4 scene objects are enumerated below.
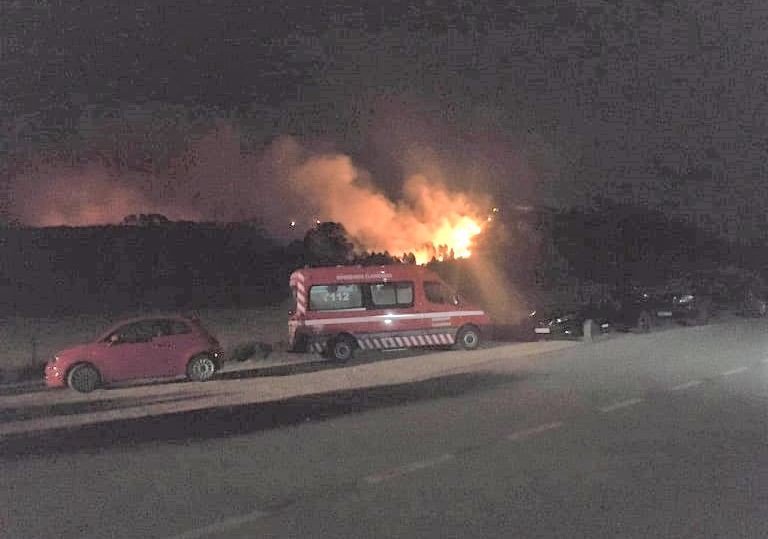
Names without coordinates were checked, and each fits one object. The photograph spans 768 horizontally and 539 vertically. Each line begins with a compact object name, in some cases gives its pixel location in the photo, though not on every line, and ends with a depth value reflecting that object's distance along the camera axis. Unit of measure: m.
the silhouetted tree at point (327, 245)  45.00
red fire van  19.45
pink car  15.00
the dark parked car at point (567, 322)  23.48
